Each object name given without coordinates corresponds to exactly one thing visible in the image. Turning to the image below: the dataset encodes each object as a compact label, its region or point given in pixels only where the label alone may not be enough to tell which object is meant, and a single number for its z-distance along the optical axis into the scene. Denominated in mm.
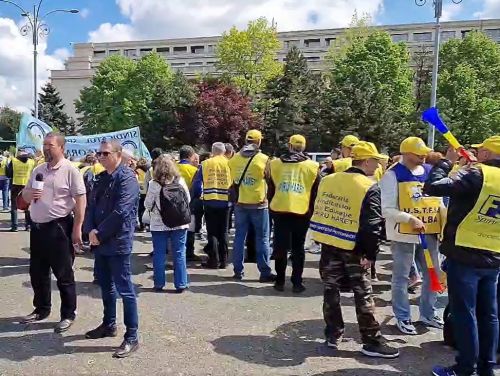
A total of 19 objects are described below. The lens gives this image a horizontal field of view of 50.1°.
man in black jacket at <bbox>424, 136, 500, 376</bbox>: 3891
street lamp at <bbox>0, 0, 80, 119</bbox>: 21281
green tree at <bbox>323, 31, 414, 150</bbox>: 35500
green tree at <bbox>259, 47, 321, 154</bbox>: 39750
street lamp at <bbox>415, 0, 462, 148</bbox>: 17125
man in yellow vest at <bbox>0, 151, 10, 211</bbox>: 15500
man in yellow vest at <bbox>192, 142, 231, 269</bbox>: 7812
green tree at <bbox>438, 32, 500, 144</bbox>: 34938
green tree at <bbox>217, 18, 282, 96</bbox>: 46438
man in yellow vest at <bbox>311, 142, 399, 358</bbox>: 4484
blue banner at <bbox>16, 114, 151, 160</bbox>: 13430
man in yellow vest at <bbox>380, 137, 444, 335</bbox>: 5039
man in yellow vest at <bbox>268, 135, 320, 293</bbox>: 6543
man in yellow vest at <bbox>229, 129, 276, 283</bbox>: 7203
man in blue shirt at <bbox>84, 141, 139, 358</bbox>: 4609
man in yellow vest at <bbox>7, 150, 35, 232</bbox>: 11117
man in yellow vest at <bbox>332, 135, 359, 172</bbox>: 6973
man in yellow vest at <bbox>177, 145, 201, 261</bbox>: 8531
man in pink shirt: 5082
